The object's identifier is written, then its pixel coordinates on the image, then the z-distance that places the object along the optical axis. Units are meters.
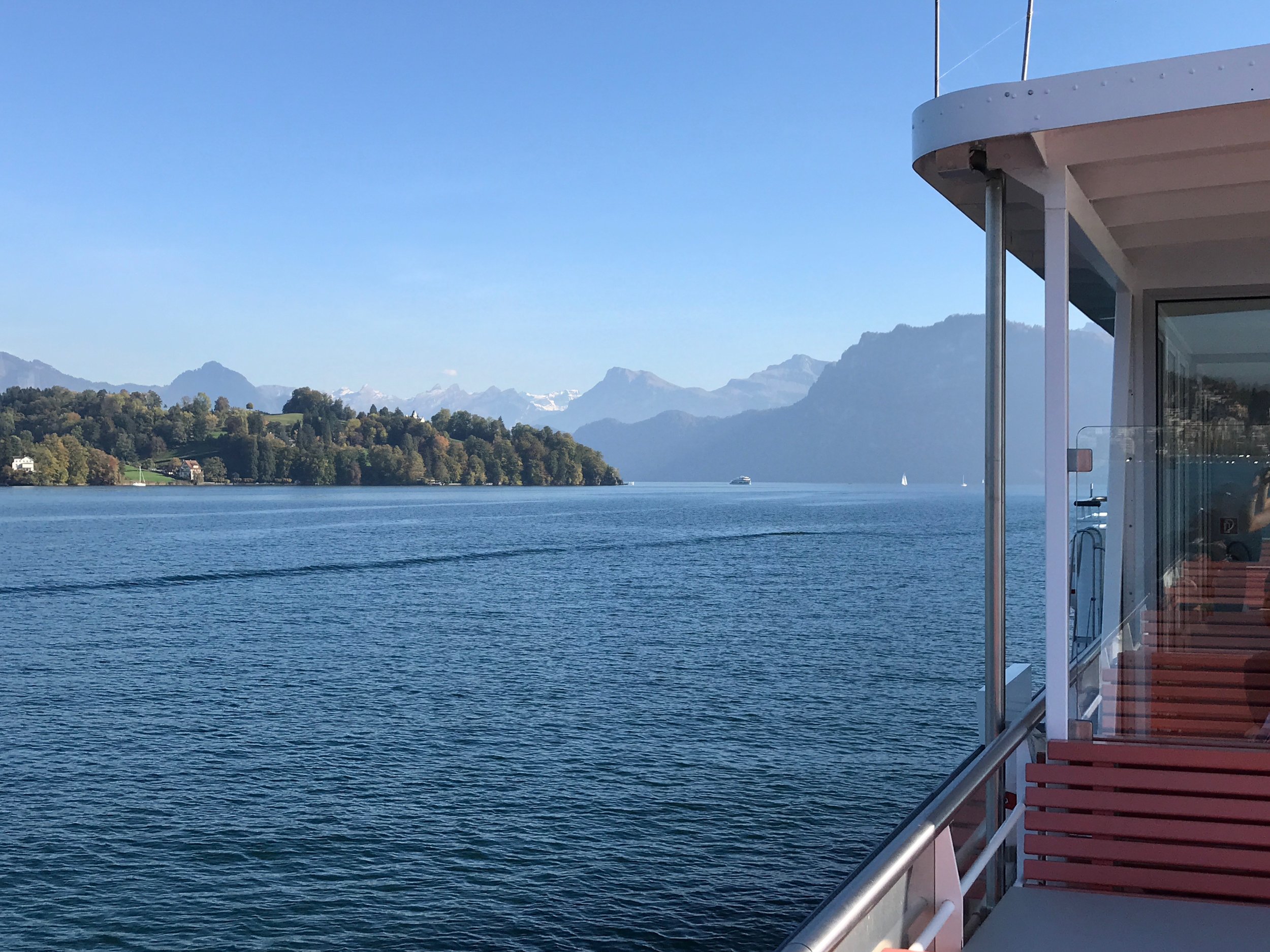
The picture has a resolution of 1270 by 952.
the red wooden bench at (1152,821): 3.45
